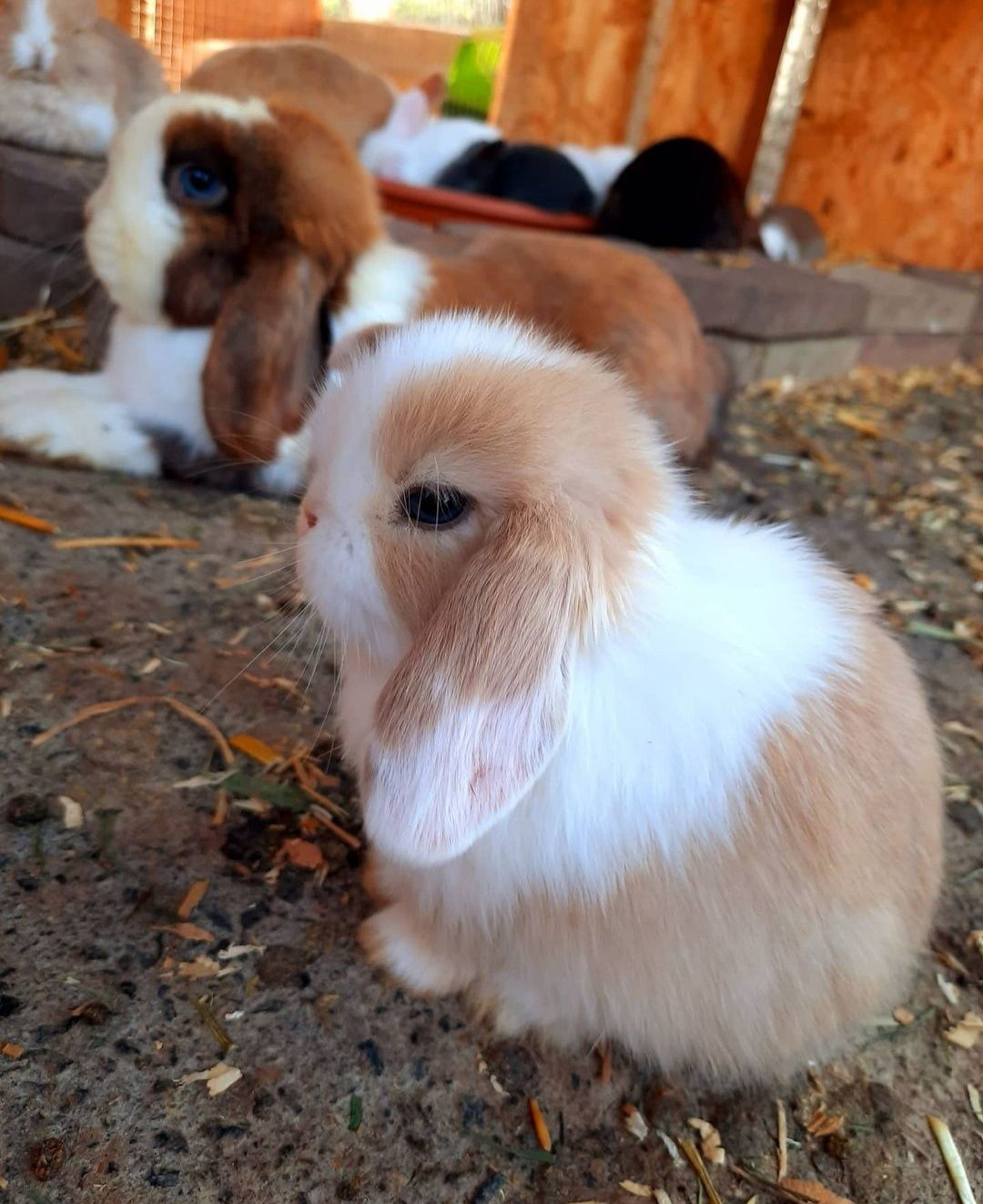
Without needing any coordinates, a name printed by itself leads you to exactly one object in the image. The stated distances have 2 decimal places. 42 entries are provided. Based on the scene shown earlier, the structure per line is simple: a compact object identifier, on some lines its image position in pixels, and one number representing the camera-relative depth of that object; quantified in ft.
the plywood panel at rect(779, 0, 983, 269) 2.96
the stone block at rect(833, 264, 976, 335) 2.70
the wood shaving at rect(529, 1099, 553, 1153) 0.67
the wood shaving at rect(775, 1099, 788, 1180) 0.68
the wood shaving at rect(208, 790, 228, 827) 0.84
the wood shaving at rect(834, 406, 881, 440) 2.19
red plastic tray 2.21
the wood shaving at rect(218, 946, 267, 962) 0.73
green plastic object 3.69
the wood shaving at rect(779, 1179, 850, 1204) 0.66
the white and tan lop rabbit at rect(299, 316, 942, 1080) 0.54
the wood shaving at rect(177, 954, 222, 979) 0.71
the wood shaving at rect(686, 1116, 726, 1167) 0.68
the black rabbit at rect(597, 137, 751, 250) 2.37
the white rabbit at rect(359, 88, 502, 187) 2.82
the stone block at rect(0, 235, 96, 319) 1.74
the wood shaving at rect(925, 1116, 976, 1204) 0.68
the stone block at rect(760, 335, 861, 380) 2.39
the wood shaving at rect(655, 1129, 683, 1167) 0.68
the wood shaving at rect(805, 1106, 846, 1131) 0.71
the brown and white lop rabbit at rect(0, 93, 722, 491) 1.23
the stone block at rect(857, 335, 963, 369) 2.80
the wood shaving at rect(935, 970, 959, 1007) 0.82
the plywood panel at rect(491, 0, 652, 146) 2.78
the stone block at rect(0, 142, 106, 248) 1.68
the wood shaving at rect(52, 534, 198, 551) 1.16
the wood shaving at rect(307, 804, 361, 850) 0.85
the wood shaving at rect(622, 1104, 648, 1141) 0.69
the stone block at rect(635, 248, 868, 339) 2.08
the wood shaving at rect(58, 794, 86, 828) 0.81
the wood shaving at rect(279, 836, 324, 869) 0.82
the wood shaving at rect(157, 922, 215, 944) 0.74
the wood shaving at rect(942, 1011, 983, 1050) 0.78
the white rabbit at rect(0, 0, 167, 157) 1.74
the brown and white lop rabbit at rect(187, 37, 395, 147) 2.45
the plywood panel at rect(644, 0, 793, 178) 2.84
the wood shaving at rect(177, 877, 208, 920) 0.76
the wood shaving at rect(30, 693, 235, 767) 0.89
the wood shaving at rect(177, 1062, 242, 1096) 0.65
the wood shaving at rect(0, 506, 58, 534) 1.17
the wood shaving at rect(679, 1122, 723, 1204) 0.66
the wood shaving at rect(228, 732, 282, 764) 0.92
